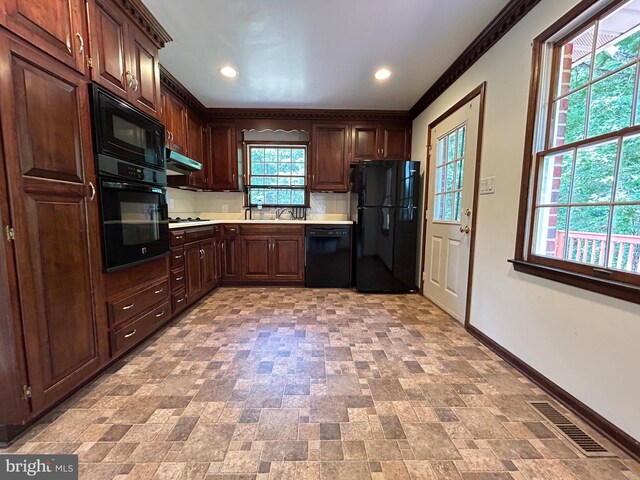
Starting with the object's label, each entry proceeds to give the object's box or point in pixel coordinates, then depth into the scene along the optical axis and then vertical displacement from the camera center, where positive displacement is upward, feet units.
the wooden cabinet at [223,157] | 12.32 +2.59
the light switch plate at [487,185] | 6.73 +0.79
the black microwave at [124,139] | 5.03 +1.58
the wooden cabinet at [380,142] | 12.38 +3.36
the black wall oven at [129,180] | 5.15 +0.70
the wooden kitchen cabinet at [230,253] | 11.68 -1.75
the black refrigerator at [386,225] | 10.77 -0.43
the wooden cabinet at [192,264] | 8.22 -1.82
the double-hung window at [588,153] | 4.02 +1.12
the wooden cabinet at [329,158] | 12.32 +2.60
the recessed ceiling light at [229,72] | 8.63 +4.64
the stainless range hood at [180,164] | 8.18 +1.63
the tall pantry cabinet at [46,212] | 3.67 -0.01
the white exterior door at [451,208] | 7.84 +0.26
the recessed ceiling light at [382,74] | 8.63 +4.65
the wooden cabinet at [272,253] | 11.71 -1.75
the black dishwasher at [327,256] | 11.66 -1.84
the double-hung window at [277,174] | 13.19 +1.94
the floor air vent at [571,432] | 3.79 -3.32
